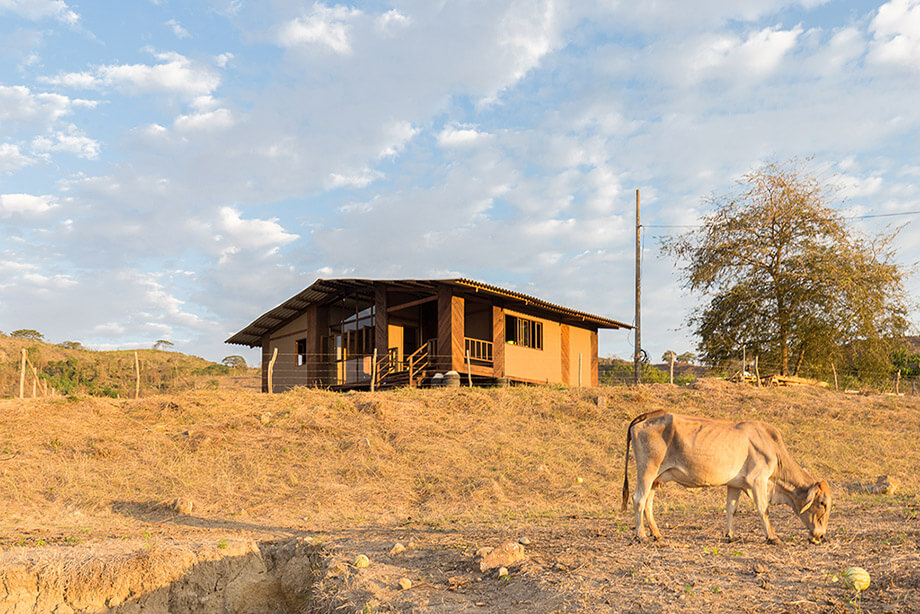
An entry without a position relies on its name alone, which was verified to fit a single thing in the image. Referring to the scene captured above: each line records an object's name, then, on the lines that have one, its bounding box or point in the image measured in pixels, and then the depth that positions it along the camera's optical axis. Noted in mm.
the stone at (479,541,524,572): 7543
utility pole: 25641
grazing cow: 8672
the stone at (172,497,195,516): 13234
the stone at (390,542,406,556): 8811
